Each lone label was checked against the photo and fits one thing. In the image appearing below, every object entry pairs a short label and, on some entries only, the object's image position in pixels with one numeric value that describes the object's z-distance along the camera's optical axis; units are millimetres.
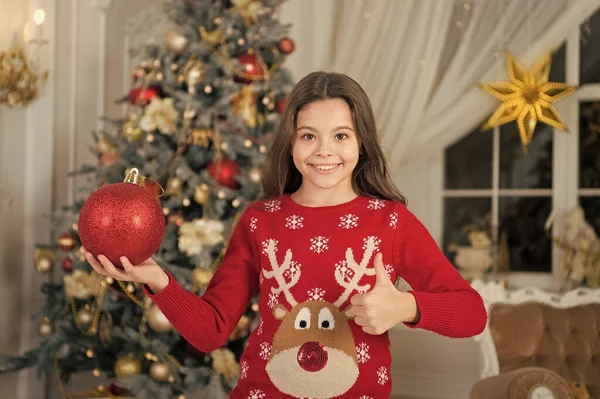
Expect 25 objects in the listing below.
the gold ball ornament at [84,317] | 4293
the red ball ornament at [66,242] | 4328
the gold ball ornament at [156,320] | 3908
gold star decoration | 4586
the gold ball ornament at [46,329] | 4535
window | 4957
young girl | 1836
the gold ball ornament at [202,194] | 3965
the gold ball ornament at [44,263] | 4562
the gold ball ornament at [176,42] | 4188
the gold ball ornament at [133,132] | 4207
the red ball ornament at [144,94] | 4219
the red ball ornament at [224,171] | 4047
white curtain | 4879
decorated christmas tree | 3949
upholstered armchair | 4000
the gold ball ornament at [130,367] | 4035
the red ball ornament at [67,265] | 4316
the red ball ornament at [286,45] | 4305
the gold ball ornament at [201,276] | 3866
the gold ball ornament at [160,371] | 3930
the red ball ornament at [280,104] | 4196
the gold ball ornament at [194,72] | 4098
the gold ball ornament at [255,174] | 4031
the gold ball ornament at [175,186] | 3990
